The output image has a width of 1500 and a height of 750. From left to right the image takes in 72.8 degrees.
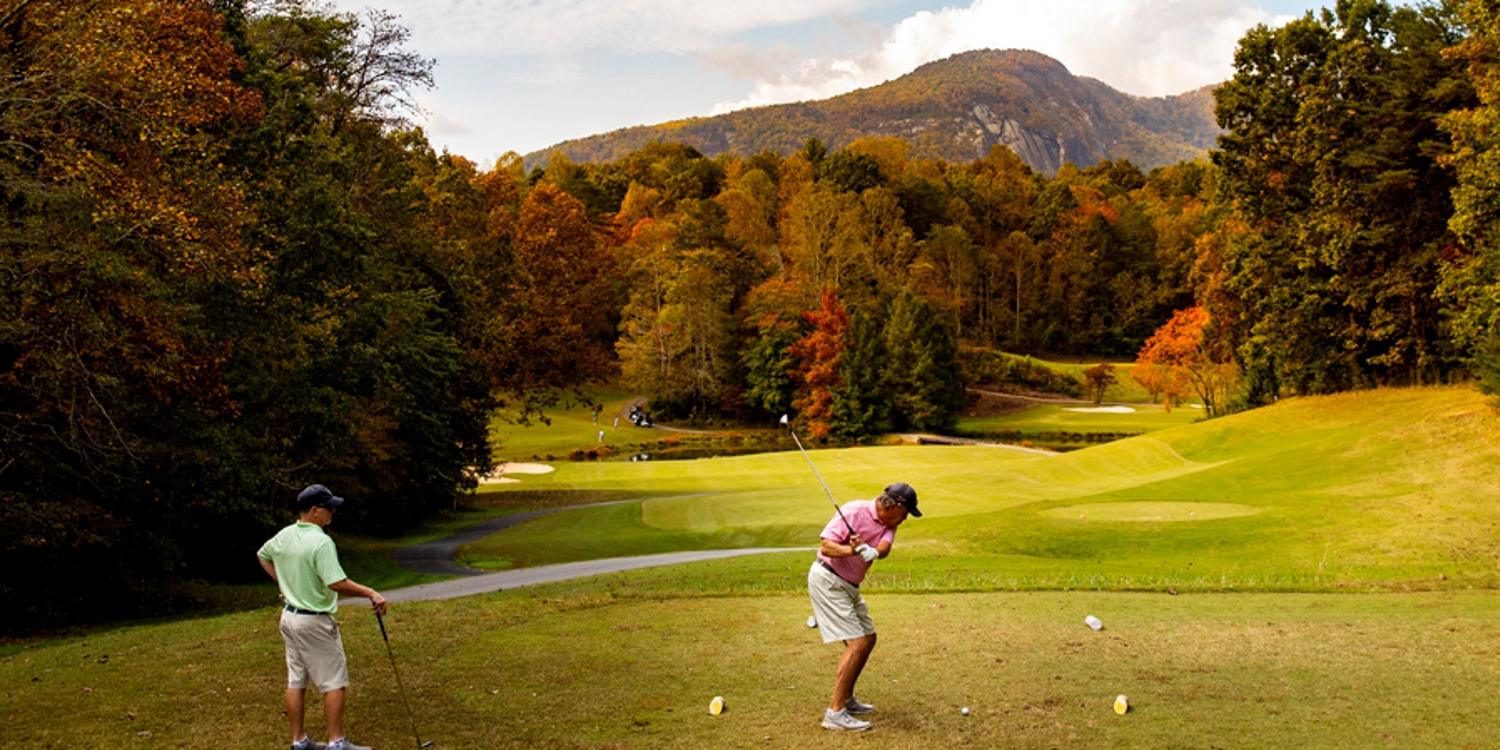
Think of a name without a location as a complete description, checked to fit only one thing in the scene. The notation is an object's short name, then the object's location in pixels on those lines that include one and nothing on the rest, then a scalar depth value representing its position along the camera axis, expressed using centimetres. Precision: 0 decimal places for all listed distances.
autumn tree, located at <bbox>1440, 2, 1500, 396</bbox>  2881
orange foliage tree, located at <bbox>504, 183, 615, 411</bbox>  4238
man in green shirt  812
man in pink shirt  877
